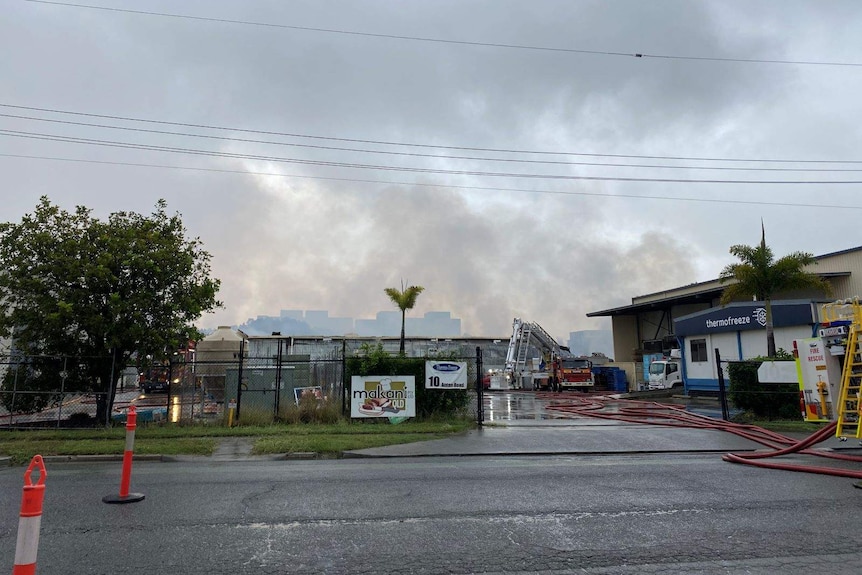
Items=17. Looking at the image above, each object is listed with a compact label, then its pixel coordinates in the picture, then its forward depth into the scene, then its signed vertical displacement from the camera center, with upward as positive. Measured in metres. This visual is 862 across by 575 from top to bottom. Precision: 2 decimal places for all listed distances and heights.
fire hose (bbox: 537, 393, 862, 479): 10.62 -1.19
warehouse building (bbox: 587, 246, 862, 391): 26.80 +3.52
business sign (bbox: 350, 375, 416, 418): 17.14 -0.37
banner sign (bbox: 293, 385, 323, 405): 18.25 -0.26
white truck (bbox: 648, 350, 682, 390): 37.44 +0.64
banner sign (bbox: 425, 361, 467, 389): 17.62 +0.28
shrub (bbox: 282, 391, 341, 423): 17.05 -0.85
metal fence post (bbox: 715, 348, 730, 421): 17.59 -0.53
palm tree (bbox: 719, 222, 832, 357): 28.03 +5.50
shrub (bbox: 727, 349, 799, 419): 18.17 -0.40
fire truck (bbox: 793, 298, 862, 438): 10.85 +0.27
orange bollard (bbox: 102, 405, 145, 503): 7.43 -1.19
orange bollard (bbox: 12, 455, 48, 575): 3.23 -0.86
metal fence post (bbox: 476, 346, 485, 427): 17.20 -0.32
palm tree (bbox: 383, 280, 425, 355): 44.91 +7.10
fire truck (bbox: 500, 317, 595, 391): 45.03 +2.15
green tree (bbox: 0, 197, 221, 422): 16.09 +2.68
